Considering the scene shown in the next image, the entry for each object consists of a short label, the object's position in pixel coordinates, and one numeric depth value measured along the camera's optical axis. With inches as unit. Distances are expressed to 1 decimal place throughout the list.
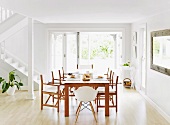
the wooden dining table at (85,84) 131.6
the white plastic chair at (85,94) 119.8
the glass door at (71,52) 247.8
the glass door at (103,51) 275.2
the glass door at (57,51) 239.4
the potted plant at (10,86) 181.1
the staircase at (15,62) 206.0
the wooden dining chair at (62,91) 148.9
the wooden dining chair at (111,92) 137.1
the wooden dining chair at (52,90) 139.1
